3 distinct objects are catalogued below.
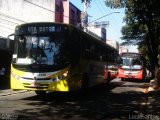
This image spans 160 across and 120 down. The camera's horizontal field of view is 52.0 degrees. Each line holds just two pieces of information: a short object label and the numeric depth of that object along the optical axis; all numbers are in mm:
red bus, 15896
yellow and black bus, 6598
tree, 8856
